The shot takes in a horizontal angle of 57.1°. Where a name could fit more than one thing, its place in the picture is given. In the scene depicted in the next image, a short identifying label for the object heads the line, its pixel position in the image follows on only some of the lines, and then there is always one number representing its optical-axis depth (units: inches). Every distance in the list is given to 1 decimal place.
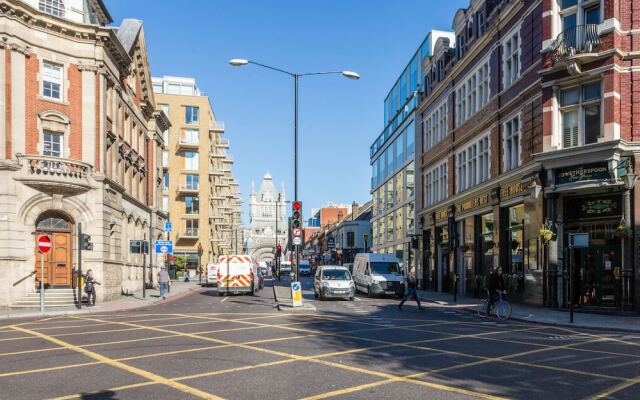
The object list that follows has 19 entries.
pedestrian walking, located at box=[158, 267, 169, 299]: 1218.8
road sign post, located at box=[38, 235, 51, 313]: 877.2
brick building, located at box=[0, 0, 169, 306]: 995.3
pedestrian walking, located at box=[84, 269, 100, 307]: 986.7
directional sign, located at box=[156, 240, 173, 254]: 1375.5
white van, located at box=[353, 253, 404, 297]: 1232.2
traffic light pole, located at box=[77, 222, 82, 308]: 933.7
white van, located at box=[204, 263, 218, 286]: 1802.8
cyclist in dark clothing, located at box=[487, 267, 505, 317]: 791.7
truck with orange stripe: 1314.0
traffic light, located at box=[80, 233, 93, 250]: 962.4
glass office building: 1892.2
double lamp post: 911.7
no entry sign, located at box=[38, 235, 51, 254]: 876.6
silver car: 1124.5
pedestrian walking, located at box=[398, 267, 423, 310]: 913.5
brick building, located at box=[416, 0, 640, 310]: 828.0
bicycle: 770.8
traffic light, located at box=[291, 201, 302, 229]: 889.5
